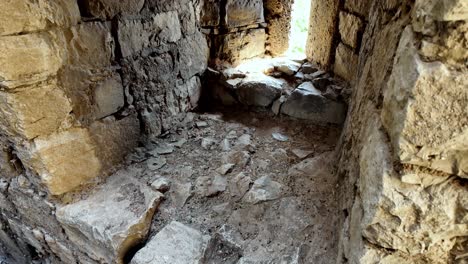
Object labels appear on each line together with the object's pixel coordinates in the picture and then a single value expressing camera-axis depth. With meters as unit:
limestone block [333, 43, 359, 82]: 1.89
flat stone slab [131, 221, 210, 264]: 1.38
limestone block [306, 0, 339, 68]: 2.06
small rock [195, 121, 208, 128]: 2.24
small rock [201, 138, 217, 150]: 2.04
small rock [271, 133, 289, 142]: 2.05
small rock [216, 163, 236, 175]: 1.81
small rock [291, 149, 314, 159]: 1.87
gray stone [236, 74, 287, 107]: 2.20
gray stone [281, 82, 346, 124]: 1.98
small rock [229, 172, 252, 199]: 1.66
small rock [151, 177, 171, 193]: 1.71
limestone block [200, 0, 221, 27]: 2.24
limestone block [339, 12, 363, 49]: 1.79
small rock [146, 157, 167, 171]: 1.88
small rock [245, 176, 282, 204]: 1.60
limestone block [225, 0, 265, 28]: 2.29
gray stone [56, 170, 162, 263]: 1.49
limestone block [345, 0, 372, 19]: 1.71
